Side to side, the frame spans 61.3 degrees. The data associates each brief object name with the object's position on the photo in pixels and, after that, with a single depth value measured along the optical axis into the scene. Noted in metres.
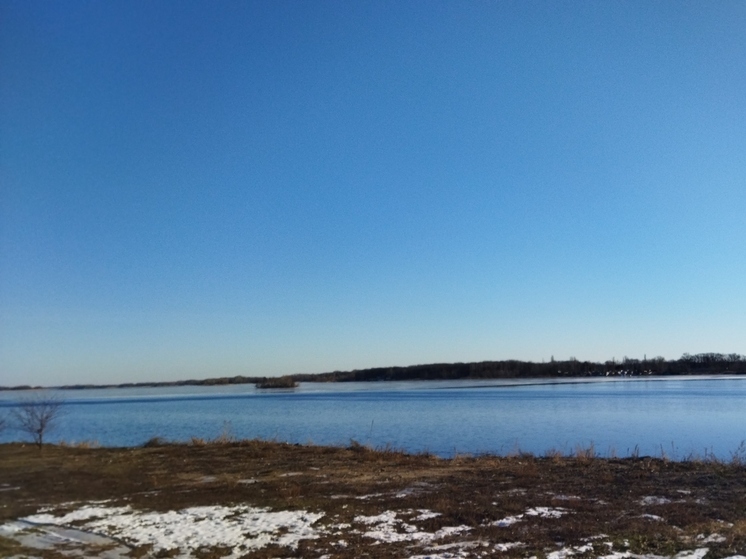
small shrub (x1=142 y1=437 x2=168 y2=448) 24.58
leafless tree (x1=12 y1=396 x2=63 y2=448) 25.66
